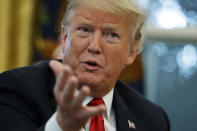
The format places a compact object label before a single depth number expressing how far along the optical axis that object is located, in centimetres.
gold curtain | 349
